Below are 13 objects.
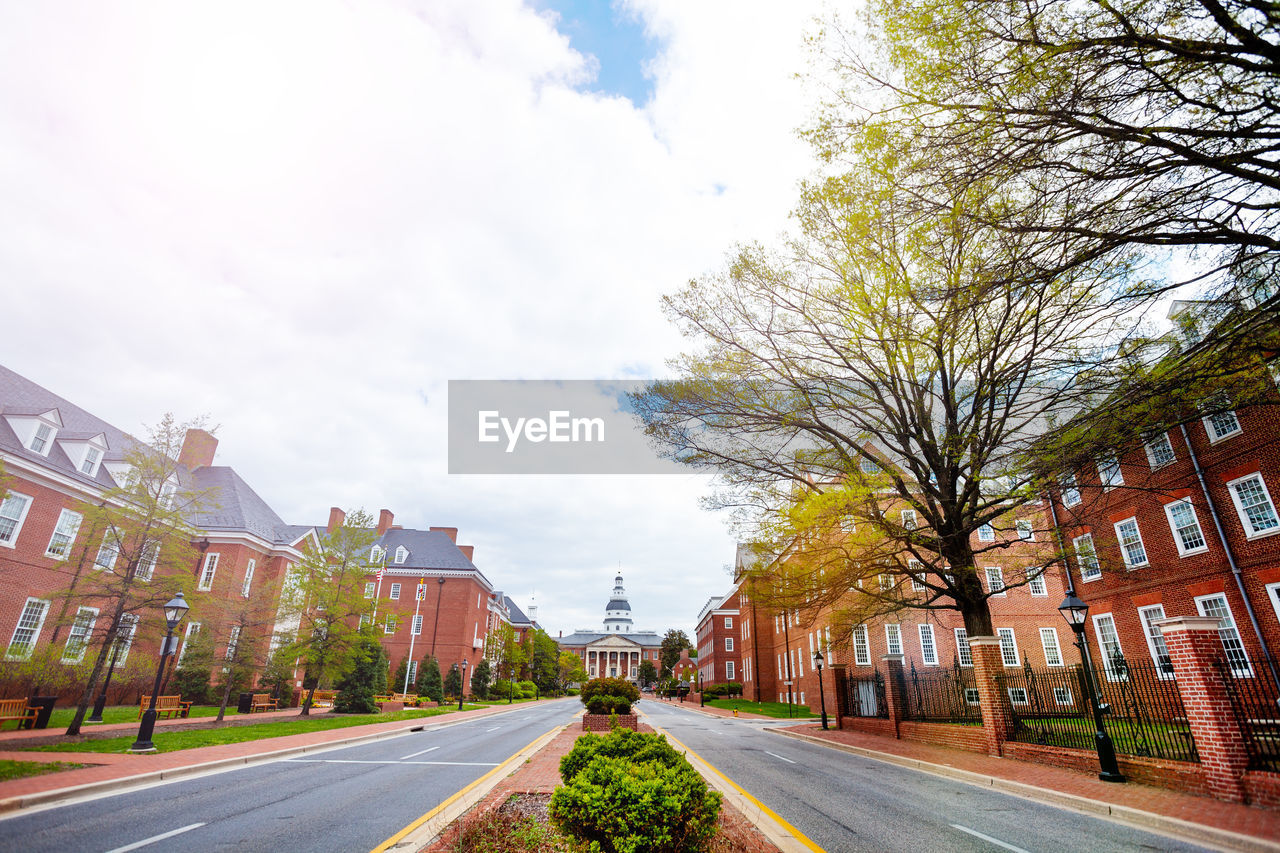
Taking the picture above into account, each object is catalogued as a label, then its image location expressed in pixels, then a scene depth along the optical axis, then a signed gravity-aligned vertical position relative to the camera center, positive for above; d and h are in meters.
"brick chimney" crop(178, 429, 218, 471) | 36.56 +13.16
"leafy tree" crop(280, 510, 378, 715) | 26.22 +2.87
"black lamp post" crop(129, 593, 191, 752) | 13.12 -0.20
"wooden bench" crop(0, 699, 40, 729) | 17.52 -1.45
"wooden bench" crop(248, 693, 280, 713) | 29.12 -1.83
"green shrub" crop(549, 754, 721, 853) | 4.60 -1.07
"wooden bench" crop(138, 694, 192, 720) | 22.81 -1.60
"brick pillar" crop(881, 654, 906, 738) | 20.61 -0.72
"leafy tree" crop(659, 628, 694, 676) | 100.25 +3.72
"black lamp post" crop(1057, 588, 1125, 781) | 10.85 -0.50
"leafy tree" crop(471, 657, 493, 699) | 55.04 -1.09
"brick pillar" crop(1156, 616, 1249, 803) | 9.05 -0.42
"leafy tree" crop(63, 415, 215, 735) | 17.19 +3.65
